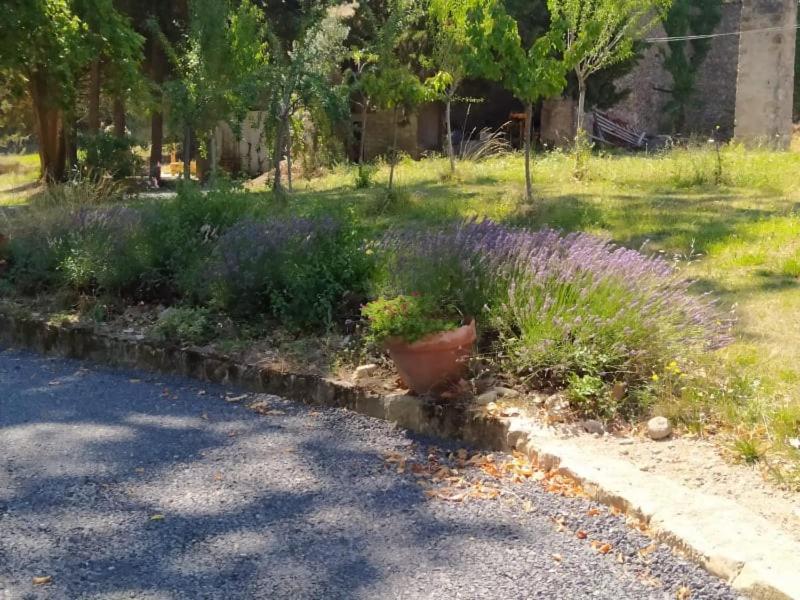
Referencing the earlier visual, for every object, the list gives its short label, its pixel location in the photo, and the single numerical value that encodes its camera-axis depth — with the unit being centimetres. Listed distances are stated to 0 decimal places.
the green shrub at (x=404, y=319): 482
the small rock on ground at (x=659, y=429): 433
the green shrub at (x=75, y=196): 1012
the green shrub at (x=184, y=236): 678
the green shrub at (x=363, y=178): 1559
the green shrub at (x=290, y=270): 604
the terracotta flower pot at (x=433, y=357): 481
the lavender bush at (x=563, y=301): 475
